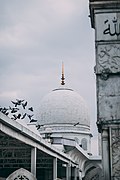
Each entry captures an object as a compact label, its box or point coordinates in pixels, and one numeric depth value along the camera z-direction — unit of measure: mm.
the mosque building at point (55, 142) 20039
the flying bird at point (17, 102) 31717
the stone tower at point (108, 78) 9414
